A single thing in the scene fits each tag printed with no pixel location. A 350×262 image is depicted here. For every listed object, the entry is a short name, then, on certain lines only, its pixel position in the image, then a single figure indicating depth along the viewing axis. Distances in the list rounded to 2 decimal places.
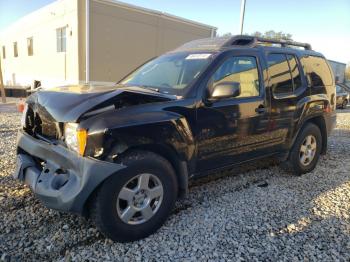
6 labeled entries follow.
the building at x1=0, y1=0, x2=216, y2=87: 14.02
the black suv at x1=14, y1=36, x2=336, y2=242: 2.61
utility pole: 12.40
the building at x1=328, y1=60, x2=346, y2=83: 29.20
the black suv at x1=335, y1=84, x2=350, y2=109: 17.48
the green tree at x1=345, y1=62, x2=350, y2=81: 50.53
